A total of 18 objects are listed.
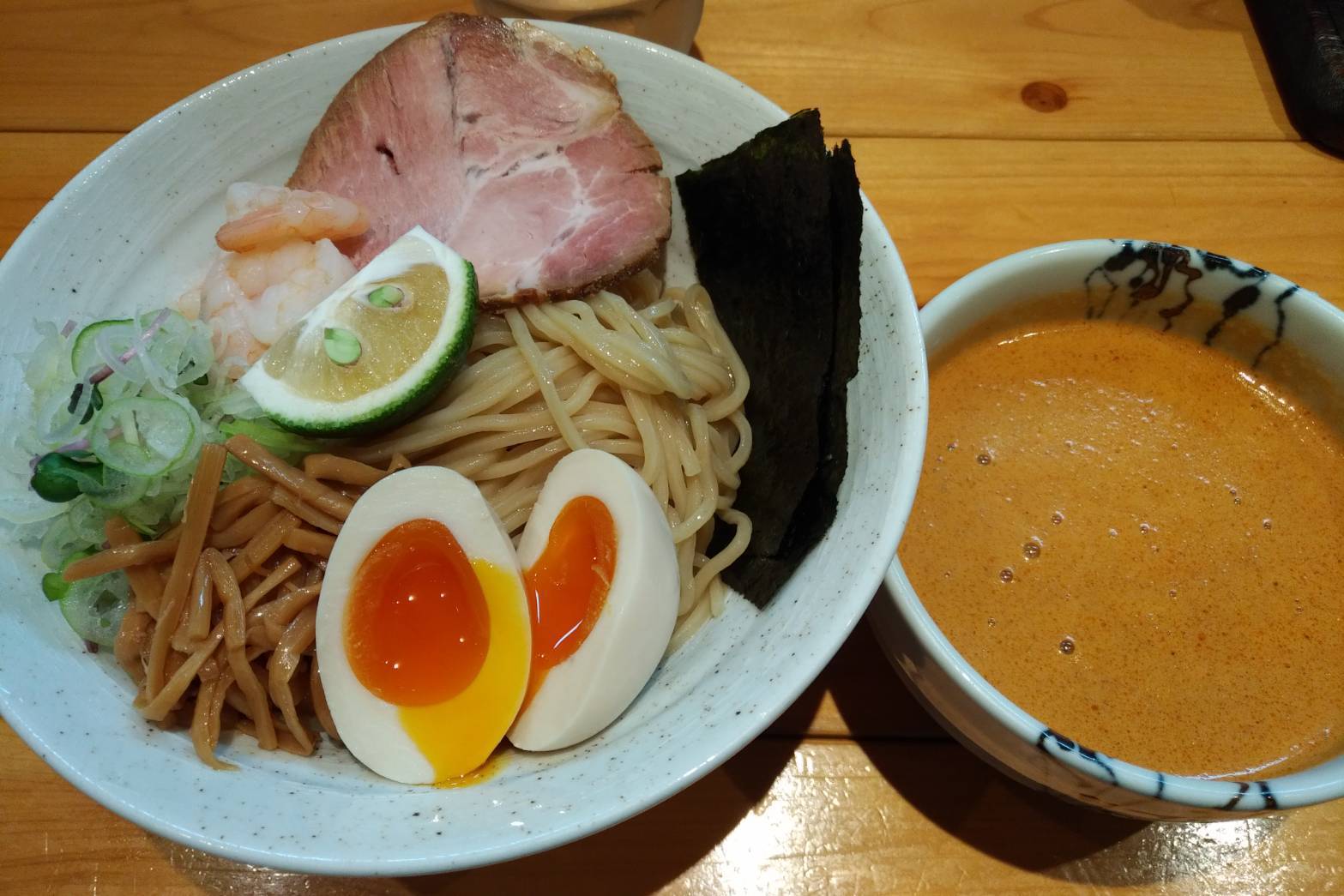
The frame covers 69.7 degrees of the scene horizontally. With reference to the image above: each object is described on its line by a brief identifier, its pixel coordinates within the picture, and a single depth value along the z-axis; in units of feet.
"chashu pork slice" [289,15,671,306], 0.73
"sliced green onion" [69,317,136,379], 0.64
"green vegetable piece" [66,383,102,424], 0.63
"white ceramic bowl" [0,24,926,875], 0.51
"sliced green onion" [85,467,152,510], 0.61
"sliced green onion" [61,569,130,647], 0.61
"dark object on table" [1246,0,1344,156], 0.93
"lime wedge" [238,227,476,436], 0.63
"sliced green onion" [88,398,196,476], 0.61
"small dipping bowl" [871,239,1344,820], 0.55
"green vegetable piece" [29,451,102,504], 0.60
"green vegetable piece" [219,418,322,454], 0.65
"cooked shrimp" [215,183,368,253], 0.69
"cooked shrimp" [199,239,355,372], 0.68
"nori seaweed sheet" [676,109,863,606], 0.63
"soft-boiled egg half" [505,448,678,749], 0.57
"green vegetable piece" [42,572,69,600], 0.61
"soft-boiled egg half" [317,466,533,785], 0.57
